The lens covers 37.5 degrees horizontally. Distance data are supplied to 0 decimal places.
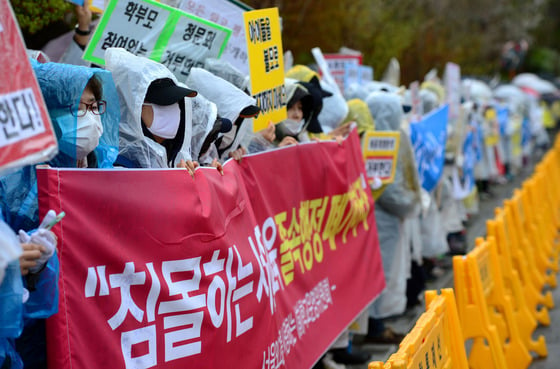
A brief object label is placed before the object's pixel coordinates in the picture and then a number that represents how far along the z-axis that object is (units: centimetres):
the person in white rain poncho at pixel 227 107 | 428
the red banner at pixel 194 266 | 293
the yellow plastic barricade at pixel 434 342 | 320
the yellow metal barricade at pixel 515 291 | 636
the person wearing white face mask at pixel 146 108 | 355
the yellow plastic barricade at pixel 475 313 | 496
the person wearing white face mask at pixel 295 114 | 549
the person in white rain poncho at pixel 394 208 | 696
